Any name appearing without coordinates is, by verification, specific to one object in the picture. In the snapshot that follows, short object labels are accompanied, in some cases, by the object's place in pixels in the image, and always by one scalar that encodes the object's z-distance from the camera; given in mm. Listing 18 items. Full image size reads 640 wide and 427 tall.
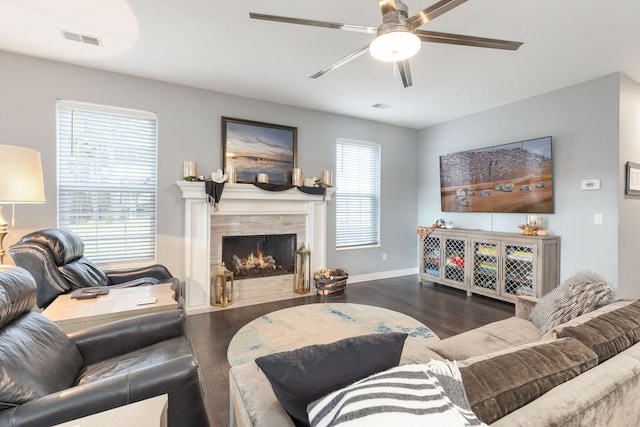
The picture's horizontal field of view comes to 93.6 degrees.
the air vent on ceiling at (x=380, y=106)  4423
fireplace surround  3684
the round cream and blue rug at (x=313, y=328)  2598
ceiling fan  1595
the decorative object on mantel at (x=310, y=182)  4445
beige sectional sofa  813
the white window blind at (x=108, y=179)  3242
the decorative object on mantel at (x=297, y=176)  4355
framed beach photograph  4043
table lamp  1971
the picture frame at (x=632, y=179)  3370
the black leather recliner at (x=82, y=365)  1042
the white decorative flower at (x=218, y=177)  3689
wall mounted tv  3918
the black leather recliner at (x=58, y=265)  2191
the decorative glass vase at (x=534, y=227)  3839
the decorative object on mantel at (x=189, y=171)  3613
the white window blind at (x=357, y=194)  5004
